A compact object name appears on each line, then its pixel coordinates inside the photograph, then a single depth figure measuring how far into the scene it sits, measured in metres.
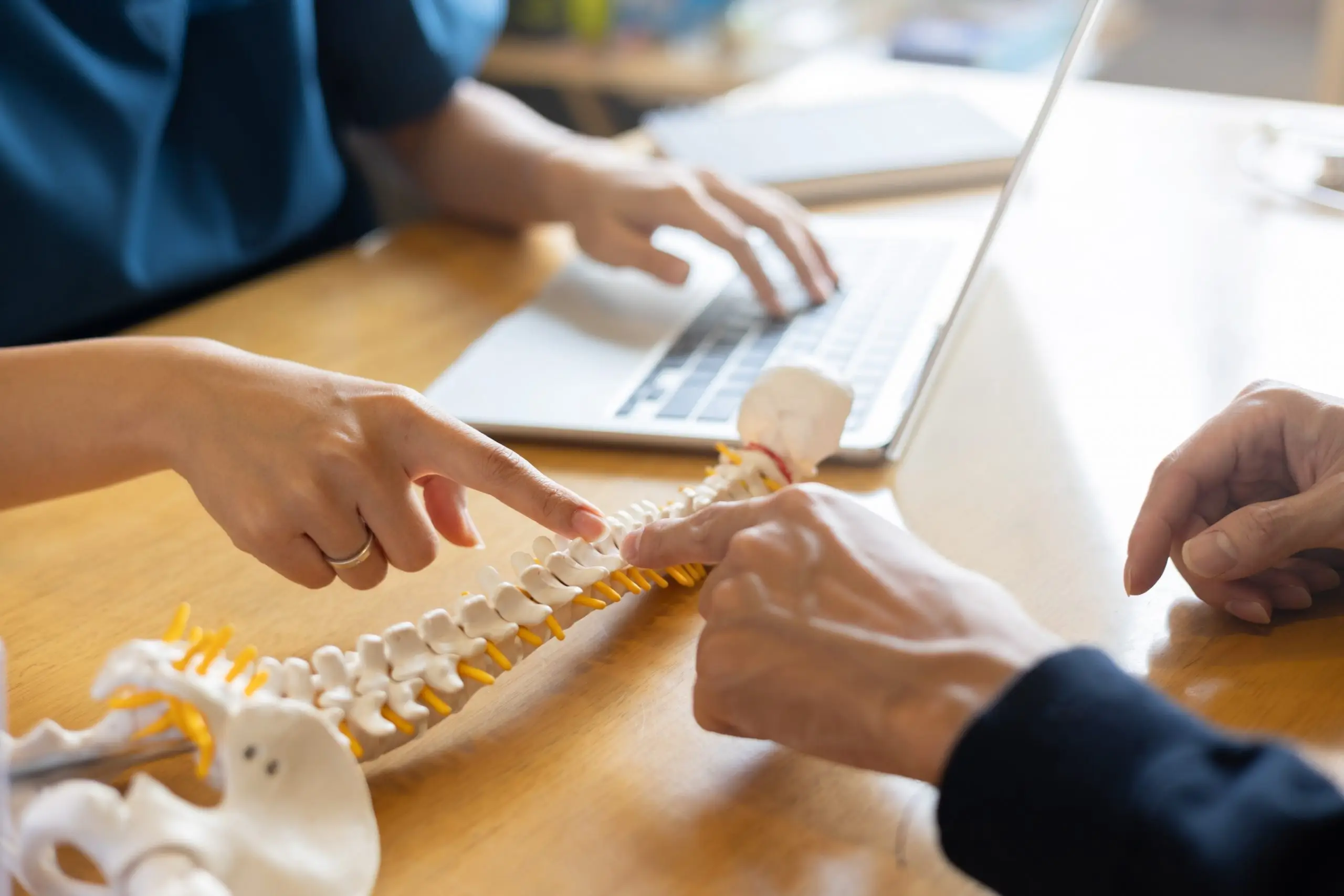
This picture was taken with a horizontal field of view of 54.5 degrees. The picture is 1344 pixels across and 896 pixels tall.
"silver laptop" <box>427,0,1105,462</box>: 0.88
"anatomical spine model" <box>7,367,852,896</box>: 0.46
